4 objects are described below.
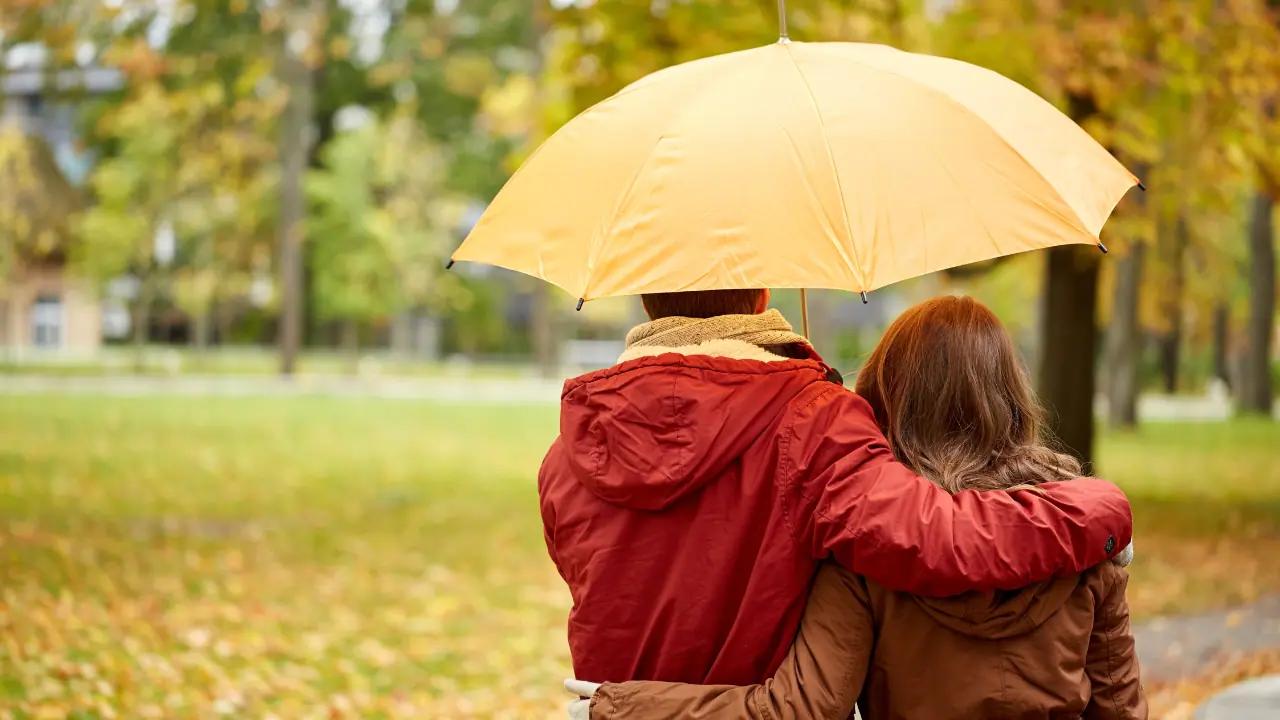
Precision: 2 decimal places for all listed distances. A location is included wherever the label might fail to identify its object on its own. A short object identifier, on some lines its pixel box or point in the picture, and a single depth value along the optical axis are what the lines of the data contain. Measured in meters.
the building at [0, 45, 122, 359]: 45.25
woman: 2.53
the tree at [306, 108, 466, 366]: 46.03
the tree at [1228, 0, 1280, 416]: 9.41
